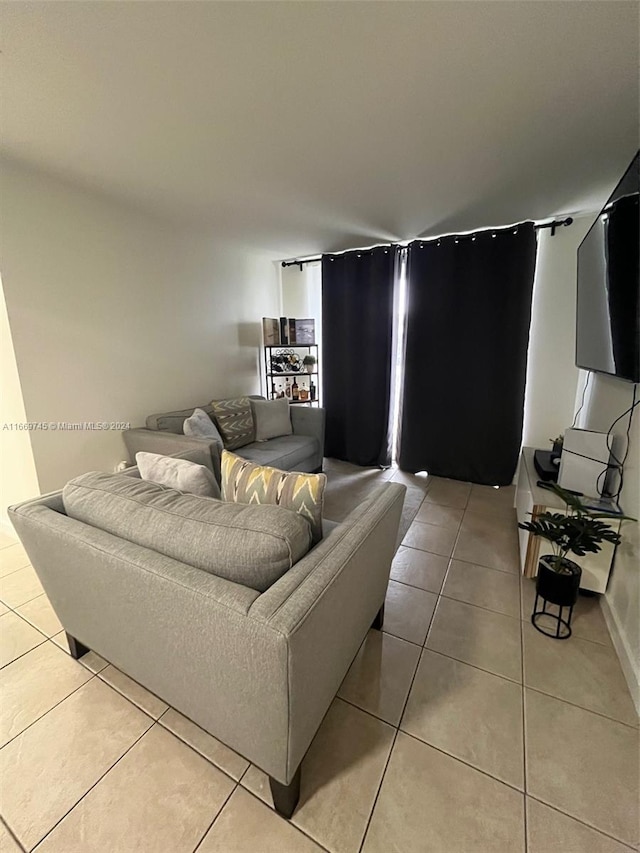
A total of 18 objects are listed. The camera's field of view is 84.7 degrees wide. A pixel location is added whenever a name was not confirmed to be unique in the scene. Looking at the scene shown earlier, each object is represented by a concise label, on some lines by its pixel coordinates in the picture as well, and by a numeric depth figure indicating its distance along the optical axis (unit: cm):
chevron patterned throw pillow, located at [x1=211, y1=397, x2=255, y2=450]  285
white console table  177
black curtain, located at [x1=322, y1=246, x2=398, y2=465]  341
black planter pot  156
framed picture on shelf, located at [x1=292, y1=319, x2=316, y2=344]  372
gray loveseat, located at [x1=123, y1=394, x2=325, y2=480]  232
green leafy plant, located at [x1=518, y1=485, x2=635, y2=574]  152
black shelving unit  377
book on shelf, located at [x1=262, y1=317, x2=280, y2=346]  362
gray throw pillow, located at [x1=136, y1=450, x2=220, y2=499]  136
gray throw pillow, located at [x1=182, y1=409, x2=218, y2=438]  252
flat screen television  146
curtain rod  269
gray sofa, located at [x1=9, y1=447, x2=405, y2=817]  79
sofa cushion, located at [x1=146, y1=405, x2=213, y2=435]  263
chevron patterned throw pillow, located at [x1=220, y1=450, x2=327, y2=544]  116
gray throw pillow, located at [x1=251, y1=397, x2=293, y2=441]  311
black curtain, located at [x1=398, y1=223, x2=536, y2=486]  289
